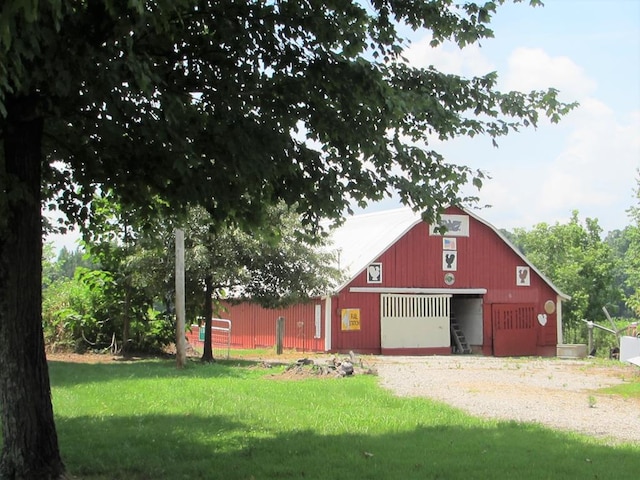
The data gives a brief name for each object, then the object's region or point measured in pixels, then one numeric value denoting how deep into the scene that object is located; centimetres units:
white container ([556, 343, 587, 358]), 2988
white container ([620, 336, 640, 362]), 2182
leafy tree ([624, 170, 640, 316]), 3428
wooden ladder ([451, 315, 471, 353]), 3328
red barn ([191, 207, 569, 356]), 3005
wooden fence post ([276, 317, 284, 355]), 2762
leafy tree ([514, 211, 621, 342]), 5122
